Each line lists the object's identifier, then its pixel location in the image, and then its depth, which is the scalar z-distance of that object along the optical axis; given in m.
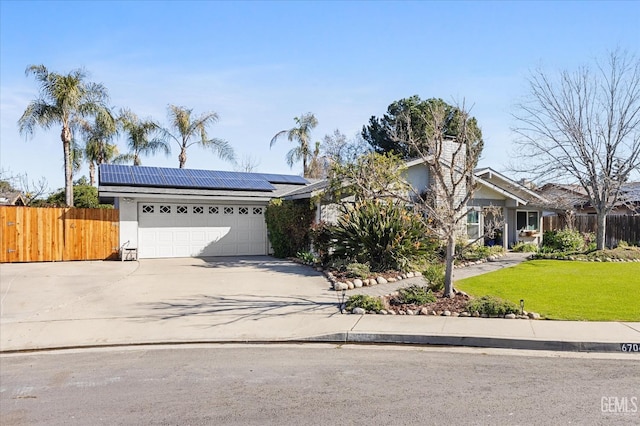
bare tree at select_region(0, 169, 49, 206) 30.14
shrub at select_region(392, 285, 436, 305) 9.57
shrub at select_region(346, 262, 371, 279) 12.65
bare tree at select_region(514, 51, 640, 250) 18.52
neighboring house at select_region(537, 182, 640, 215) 21.12
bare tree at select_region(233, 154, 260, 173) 47.50
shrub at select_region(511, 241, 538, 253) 21.64
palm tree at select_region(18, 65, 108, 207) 22.45
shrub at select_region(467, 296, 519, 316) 8.67
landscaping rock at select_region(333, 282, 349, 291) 11.71
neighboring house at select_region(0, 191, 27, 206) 26.62
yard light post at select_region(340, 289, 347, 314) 9.44
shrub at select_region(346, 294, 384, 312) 9.26
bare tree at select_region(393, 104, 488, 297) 9.59
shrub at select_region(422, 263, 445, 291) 10.42
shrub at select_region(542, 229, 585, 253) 19.93
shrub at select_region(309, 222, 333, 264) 15.11
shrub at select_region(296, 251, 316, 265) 15.97
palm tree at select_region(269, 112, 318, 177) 36.66
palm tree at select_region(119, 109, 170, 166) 32.97
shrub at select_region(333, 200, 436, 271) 13.71
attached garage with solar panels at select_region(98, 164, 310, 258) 18.17
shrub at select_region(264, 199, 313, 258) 17.64
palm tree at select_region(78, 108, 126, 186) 24.98
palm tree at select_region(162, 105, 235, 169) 31.64
